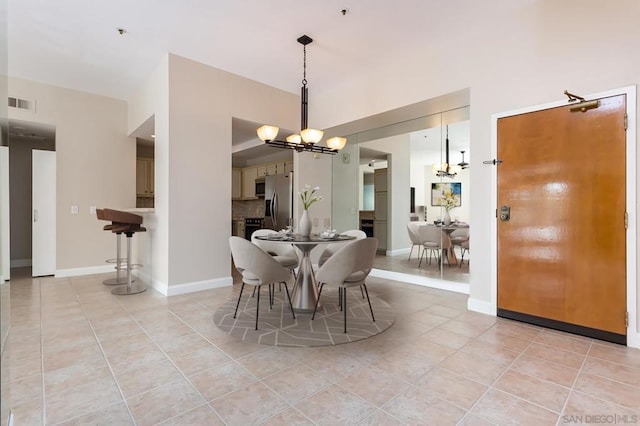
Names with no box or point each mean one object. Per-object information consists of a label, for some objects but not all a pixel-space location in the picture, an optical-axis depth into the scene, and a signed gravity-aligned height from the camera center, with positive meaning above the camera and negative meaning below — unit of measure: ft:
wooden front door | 8.43 -0.21
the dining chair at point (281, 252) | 12.35 -1.77
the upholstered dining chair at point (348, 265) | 9.10 -1.62
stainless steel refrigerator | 19.17 +0.71
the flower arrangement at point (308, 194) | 17.56 +1.02
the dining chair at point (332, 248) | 12.49 -1.54
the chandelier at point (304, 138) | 11.73 +2.97
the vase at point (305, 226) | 10.90 -0.52
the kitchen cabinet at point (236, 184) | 26.78 +2.46
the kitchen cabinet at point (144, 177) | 21.56 +2.44
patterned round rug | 8.59 -3.58
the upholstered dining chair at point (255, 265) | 9.29 -1.66
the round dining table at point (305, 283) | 10.70 -2.60
